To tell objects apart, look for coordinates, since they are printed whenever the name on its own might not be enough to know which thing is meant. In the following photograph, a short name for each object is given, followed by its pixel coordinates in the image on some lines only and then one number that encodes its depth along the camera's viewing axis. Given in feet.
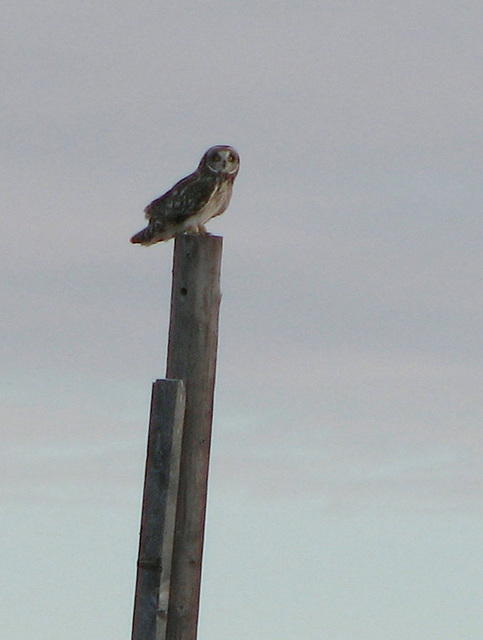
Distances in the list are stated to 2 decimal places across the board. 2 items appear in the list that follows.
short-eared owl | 67.97
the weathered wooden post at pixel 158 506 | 51.62
